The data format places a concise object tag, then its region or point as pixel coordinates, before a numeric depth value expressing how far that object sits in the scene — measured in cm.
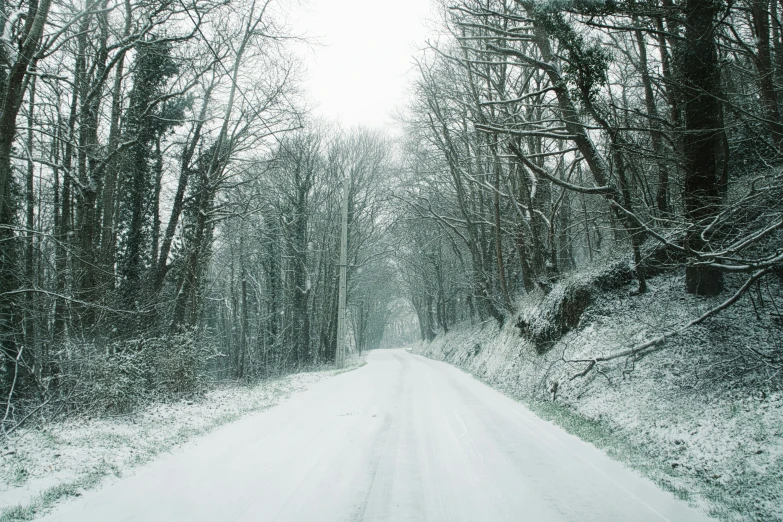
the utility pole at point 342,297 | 1962
